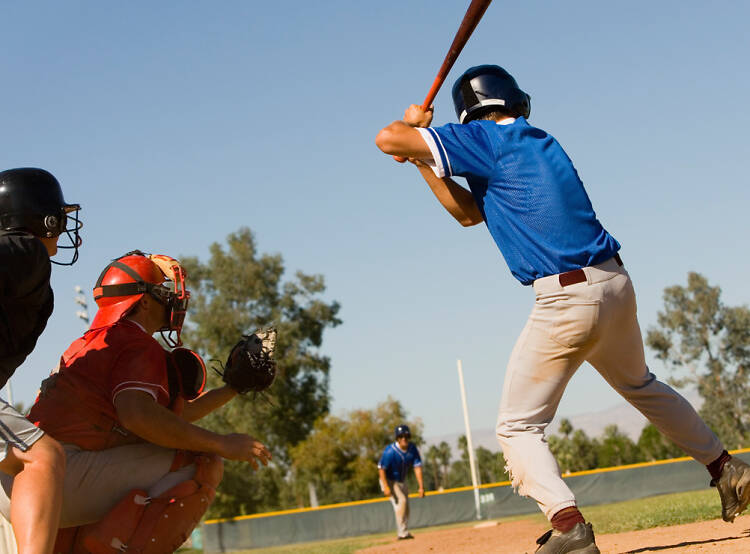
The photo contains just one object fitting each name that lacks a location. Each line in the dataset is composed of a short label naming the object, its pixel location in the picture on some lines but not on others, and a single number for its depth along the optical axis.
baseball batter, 3.92
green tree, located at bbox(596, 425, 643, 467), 75.56
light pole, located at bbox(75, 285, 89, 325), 34.97
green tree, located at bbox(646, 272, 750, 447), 62.84
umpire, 3.11
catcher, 3.61
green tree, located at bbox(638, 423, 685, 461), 74.88
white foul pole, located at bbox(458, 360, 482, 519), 26.03
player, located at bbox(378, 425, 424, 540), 15.91
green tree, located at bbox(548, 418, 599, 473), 68.81
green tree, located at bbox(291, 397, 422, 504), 47.03
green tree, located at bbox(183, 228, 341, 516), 45.22
